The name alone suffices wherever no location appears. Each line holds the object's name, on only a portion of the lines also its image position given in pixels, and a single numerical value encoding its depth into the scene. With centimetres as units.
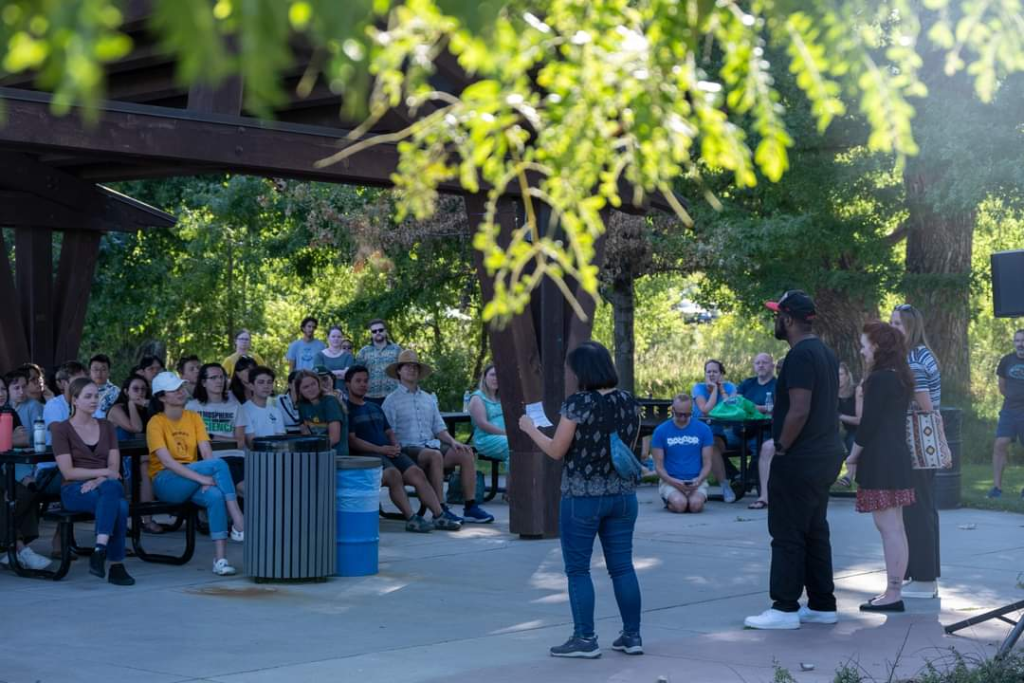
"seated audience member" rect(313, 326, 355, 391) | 1683
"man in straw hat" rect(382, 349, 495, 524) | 1313
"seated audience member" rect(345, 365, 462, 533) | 1258
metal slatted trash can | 966
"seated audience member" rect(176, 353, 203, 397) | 1352
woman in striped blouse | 901
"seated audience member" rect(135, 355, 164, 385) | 1381
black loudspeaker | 804
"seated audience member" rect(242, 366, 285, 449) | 1202
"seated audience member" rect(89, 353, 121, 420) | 1316
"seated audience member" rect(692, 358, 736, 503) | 1503
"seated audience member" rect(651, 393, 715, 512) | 1396
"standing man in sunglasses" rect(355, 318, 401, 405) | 1579
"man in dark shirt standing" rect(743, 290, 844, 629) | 787
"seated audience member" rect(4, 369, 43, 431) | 1240
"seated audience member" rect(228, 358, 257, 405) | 1239
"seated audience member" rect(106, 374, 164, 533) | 1202
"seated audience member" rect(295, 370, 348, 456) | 1244
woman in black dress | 841
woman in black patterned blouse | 729
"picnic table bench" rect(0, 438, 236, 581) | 991
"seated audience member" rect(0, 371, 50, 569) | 1017
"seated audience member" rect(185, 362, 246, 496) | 1199
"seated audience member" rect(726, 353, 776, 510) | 1522
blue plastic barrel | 1005
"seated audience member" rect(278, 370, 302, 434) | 1265
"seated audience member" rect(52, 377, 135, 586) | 973
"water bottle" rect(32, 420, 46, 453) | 1048
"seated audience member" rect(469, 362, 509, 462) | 1395
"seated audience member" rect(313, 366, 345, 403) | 1301
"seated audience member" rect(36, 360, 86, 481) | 1044
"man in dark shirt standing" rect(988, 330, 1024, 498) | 1557
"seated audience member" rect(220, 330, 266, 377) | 1652
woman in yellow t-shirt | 1041
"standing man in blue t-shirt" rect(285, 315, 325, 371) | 1812
